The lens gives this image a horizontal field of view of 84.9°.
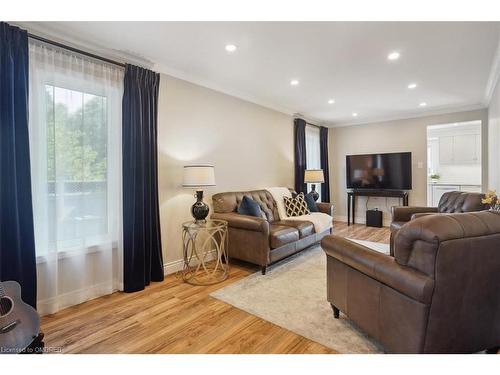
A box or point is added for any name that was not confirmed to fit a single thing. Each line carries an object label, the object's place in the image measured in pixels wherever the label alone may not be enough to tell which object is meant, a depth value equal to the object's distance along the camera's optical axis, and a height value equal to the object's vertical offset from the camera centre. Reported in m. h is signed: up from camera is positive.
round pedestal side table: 3.16 -0.97
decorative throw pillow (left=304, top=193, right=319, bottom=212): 4.82 -0.45
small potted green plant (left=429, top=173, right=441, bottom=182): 7.40 -0.04
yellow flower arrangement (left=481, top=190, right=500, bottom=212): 2.45 -0.23
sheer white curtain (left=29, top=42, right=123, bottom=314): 2.34 +0.09
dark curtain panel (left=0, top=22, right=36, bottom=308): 2.06 +0.13
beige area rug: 1.96 -1.15
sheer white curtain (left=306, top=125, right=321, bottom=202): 6.24 +0.68
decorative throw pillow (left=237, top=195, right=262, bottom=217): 3.72 -0.38
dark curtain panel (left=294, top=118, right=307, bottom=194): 5.66 +0.56
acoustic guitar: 1.19 -0.65
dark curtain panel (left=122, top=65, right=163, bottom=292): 2.83 +0.01
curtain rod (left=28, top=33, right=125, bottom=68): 2.29 +1.23
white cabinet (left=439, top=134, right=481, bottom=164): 6.75 +0.67
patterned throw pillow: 4.47 -0.46
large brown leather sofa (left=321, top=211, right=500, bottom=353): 1.40 -0.60
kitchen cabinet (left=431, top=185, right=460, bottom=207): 7.07 -0.38
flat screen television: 5.85 +0.13
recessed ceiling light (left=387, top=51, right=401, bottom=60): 2.95 +1.33
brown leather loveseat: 3.25 -0.69
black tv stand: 5.87 -0.40
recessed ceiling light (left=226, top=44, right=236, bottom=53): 2.74 +1.36
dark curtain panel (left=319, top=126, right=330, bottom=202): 6.60 +0.44
